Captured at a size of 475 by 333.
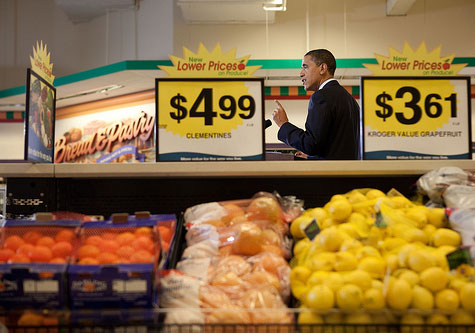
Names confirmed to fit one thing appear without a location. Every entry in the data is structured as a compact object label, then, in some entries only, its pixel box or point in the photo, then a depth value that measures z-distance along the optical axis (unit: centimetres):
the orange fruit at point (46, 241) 168
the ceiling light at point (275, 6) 658
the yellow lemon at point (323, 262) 162
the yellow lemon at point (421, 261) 154
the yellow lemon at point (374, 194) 203
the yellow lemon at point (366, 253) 163
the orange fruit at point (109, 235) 176
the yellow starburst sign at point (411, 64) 234
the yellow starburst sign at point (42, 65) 219
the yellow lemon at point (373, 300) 147
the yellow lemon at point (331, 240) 170
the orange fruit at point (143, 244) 168
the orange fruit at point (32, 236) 172
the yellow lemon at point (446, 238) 171
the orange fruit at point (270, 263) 176
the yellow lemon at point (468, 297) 146
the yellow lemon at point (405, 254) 158
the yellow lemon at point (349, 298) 145
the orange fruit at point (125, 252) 163
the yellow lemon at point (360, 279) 150
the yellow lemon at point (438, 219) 183
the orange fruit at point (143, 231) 175
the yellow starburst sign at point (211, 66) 231
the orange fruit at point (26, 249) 162
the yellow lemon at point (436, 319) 144
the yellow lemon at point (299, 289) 159
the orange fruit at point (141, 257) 158
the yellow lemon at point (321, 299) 145
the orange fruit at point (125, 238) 171
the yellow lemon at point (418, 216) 180
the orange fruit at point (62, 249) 165
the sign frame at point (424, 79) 226
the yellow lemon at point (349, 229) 176
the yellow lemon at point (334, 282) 149
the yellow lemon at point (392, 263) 159
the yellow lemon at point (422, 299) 147
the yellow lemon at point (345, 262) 159
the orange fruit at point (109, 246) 167
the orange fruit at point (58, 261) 157
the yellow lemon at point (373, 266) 157
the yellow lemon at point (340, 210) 190
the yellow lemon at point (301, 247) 181
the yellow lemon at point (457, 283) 150
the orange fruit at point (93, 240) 171
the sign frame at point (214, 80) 222
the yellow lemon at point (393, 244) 169
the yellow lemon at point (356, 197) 200
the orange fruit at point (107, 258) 158
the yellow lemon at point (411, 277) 151
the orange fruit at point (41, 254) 160
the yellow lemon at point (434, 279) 150
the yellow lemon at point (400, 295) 146
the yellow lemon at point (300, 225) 191
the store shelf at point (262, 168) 208
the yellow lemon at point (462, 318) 144
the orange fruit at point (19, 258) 157
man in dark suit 320
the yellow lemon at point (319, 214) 192
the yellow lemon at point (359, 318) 144
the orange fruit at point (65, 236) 173
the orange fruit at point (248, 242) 186
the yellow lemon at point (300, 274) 164
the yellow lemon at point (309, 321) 144
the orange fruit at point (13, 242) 170
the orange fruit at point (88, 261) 158
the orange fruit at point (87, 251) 164
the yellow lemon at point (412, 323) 144
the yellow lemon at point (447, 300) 146
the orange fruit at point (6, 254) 164
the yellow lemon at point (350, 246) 165
